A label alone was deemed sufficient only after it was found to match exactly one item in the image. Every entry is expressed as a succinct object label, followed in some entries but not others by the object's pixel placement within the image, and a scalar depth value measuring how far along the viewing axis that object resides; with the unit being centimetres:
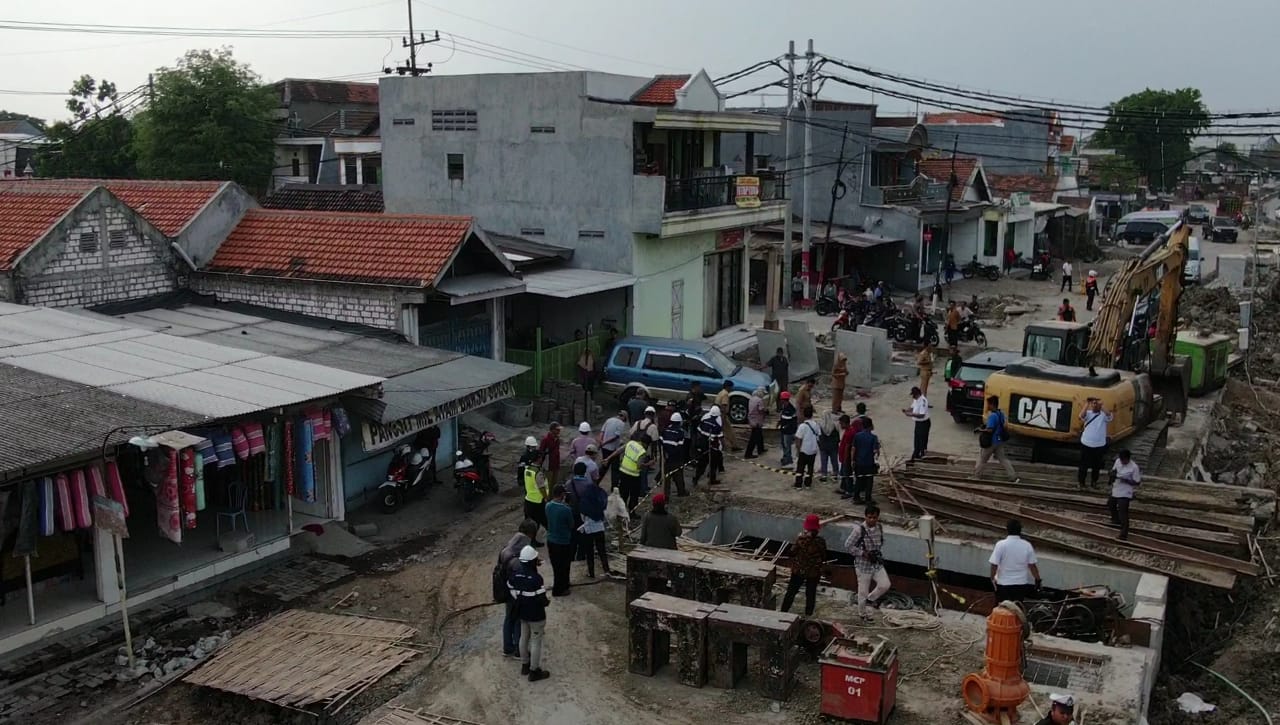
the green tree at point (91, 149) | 5341
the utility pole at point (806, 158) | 3603
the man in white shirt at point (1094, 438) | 1708
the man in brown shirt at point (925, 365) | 2436
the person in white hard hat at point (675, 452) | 1797
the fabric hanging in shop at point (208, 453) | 1303
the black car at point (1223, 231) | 6512
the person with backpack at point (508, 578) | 1192
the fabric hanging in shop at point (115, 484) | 1230
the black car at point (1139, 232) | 6288
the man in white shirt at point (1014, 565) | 1294
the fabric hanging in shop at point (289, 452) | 1447
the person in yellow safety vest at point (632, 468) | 1648
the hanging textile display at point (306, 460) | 1454
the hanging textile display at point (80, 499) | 1200
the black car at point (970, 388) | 2256
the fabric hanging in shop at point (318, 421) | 1456
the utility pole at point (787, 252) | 3306
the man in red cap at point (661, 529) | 1395
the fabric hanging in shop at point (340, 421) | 1494
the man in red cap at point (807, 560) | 1319
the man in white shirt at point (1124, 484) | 1524
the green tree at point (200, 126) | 4781
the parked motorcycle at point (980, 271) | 4759
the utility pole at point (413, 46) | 5028
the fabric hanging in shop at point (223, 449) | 1330
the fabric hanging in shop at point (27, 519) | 1168
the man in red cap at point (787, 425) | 1975
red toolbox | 1066
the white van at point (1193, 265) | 4578
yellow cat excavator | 1877
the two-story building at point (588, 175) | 2636
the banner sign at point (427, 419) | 1554
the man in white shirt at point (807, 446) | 1831
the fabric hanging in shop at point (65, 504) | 1188
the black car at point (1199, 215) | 7114
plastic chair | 1486
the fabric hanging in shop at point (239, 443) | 1346
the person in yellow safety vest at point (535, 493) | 1547
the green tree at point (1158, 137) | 8788
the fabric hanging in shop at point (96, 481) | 1216
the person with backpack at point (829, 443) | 1886
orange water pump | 1064
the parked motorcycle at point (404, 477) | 1767
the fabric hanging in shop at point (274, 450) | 1434
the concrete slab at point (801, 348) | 2820
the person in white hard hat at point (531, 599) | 1165
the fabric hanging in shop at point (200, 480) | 1277
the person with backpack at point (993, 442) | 1758
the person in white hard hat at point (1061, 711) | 929
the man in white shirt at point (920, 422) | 1903
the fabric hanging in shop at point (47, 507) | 1178
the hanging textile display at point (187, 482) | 1256
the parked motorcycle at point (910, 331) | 3158
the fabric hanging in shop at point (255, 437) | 1363
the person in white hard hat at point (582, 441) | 1662
